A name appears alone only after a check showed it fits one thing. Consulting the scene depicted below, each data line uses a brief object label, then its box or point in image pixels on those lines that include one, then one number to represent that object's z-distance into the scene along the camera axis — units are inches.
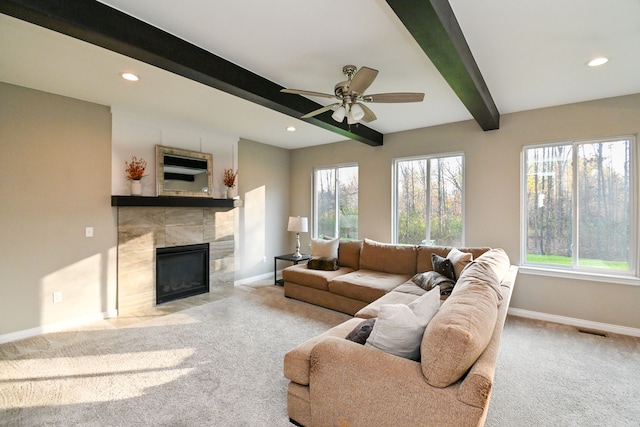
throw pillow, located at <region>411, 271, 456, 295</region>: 129.4
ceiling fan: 92.0
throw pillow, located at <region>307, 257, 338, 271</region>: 178.1
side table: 207.0
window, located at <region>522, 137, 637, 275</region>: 137.0
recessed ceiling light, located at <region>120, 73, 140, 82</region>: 113.3
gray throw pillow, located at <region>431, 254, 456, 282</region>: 137.0
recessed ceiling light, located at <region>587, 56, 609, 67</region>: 102.5
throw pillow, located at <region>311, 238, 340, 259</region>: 191.2
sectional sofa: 51.6
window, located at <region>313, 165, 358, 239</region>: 224.7
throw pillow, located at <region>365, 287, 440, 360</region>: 62.6
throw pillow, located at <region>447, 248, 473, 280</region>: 134.2
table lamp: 216.1
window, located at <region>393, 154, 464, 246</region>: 178.9
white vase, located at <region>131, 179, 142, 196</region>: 155.6
